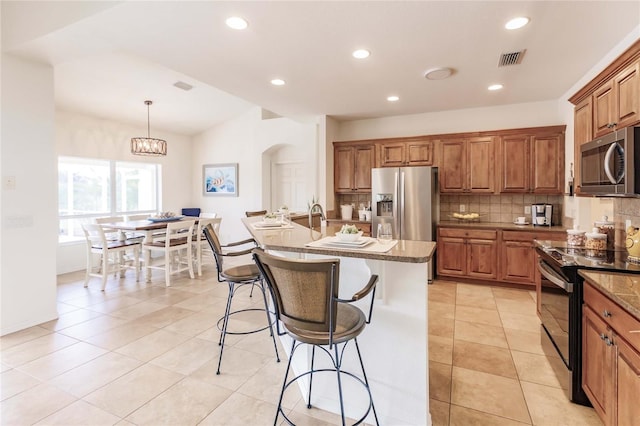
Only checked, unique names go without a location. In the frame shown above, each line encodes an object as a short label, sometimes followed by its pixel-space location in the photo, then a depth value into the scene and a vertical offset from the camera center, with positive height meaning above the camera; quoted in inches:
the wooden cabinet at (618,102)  84.0 +30.9
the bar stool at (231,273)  100.1 -20.5
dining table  187.2 -9.9
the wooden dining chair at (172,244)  186.2 -20.4
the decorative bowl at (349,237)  77.7 -6.5
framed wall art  282.5 +27.6
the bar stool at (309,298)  57.6 -16.5
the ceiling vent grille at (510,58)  120.7 +58.3
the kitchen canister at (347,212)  218.1 -1.2
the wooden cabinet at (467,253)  176.4 -24.0
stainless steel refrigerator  183.2 +6.3
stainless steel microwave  79.5 +12.4
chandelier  209.0 +42.0
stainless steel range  79.7 -22.6
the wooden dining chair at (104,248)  177.8 -22.0
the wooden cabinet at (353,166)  212.8 +29.4
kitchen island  69.4 -27.3
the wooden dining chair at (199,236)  206.7 -17.1
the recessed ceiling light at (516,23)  96.0 +56.9
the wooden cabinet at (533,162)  171.5 +26.5
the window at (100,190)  222.1 +15.3
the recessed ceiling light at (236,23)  95.8 +56.7
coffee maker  175.9 -2.0
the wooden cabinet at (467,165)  185.2 +26.4
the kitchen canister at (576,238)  103.4 -8.9
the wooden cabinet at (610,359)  56.5 -29.7
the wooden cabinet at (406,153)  198.1 +35.9
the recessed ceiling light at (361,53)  118.0 +58.1
